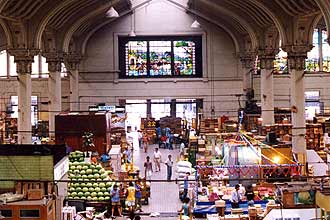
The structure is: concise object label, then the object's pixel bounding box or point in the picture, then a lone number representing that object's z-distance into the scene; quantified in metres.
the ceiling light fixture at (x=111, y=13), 25.72
